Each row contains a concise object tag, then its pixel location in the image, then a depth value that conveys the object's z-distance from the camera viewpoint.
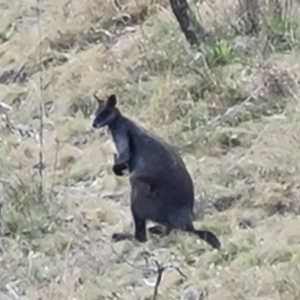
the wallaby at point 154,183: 13.16
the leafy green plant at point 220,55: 18.30
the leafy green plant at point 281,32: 18.24
